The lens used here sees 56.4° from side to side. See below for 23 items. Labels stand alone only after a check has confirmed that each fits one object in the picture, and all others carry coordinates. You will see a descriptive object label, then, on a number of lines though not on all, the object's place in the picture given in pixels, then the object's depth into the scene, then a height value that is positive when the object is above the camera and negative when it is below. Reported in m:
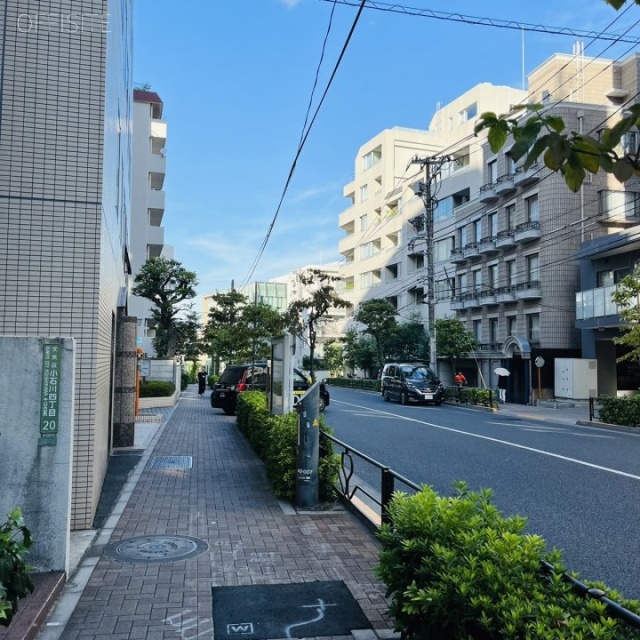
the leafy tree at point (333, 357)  60.13 +0.02
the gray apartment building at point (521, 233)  31.94 +7.34
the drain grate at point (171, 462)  10.34 -1.91
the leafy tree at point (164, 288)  29.31 +3.37
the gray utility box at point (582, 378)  29.06 -0.90
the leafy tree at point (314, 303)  33.28 +3.07
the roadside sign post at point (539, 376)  27.51 -0.87
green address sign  4.68 -0.28
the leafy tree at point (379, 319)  43.16 +2.82
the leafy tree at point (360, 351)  48.35 +0.53
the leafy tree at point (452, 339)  33.84 +1.10
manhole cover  5.44 -1.84
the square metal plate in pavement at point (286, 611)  3.96 -1.82
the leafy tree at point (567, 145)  2.02 +0.74
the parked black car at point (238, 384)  20.59 -0.95
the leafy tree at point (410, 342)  43.38 +1.16
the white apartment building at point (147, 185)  33.03 +9.93
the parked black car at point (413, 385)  28.05 -1.29
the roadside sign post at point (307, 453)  7.35 -1.18
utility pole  30.80 +6.39
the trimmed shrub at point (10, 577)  2.74 -1.05
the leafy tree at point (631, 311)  18.62 +1.55
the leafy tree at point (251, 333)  23.62 +0.98
